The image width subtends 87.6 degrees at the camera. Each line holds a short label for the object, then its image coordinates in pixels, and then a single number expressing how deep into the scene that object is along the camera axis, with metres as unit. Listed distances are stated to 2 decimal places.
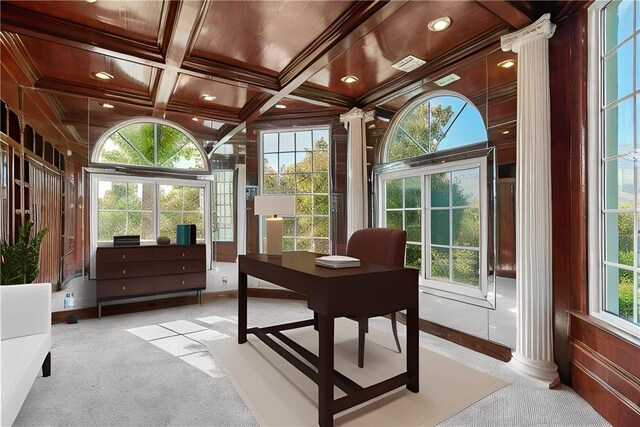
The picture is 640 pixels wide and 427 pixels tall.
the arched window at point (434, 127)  3.27
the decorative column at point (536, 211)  2.44
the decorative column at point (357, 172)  4.31
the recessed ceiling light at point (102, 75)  3.59
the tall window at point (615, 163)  1.98
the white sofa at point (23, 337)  1.67
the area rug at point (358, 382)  1.95
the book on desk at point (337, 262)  2.24
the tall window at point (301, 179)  4.82
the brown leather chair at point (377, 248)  2.73
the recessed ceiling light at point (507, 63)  2.76
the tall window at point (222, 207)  4.96
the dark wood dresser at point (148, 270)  3.96
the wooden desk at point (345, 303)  1.81
